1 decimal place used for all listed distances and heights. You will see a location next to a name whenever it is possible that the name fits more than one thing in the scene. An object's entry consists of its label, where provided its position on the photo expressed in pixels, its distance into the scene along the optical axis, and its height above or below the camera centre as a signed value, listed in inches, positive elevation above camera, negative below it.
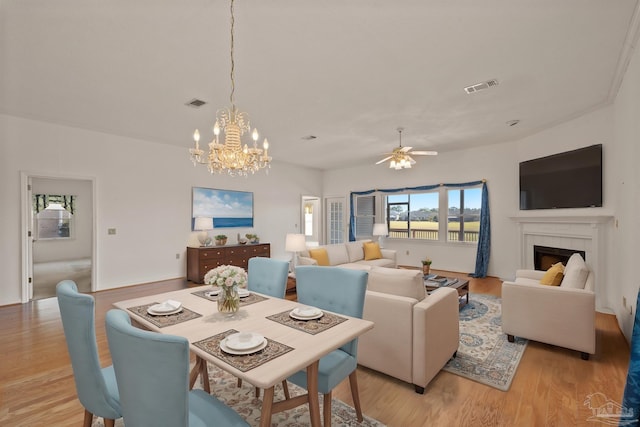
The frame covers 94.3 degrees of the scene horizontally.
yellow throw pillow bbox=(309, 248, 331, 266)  208.1 -29.3
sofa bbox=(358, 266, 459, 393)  89.3 -35.9
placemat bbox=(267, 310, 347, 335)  65.4 -25.2
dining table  50.1 -25.2
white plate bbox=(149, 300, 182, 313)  73.0 -23.2
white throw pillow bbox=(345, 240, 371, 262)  239.2 -30.3
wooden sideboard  233.1 -35.6
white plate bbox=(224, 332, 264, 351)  53.9 -23.9
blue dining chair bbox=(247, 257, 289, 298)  100.6 -21.6
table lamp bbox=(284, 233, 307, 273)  174.4 -16.9
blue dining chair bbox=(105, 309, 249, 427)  38.4 -21.5
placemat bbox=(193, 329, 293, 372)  49.8 -25.0
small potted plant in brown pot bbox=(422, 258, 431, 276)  199.0 -34.7
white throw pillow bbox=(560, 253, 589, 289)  116.5 -25.2
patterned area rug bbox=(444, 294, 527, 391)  99.2 -53.8
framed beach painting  257.9 +7.4
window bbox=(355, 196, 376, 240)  334.0 -1.4
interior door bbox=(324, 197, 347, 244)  363.9 -7.0
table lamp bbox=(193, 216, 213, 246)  247.9 -9.7
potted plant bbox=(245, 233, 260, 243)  279.6 -22.2
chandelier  100.3 +21.8
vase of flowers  71.0 -16.6
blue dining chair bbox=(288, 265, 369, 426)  68.9 -25.4
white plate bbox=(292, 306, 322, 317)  71.8 -24.0
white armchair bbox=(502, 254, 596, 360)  108.9 -37.8
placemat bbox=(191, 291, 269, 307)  84.9 -25.0
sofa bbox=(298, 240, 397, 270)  216.1 -33.3
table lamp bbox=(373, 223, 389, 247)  293.3 -15.7
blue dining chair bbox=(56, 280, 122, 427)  53.1 -25.9
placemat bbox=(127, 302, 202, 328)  67.8 -24.5
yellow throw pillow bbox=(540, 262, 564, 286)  125.6 -26.8
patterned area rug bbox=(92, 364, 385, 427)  78.0 -54.8
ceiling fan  181.2 +35.4
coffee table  167.0 -41.0
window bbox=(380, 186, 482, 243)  267.3 +0.1
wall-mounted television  168.6 +21.5
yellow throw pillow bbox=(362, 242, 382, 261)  244.5 -30.6
